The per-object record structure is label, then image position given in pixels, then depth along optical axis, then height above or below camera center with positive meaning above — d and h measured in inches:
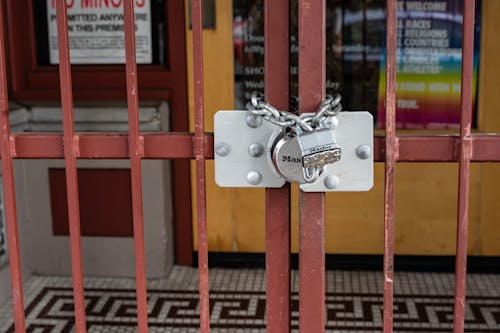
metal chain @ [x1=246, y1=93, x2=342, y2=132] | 50.4 -4.6
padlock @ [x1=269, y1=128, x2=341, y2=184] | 48.6 -7.1
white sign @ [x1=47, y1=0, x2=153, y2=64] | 151.3 +5.4
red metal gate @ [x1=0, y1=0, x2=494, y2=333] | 52.2 -7.8
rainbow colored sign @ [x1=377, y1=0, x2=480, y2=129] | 151.0 -3.6
